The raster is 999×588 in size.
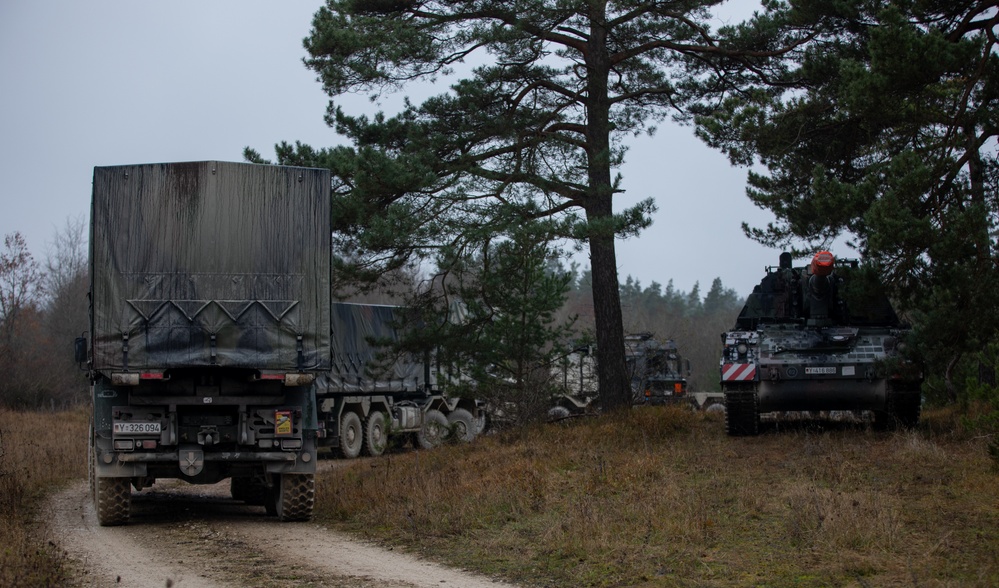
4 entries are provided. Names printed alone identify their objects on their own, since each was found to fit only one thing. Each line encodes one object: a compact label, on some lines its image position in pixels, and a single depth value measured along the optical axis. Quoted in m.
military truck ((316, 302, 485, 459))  21.75
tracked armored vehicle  14.68
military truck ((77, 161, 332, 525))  11.19
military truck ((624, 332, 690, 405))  26.38
